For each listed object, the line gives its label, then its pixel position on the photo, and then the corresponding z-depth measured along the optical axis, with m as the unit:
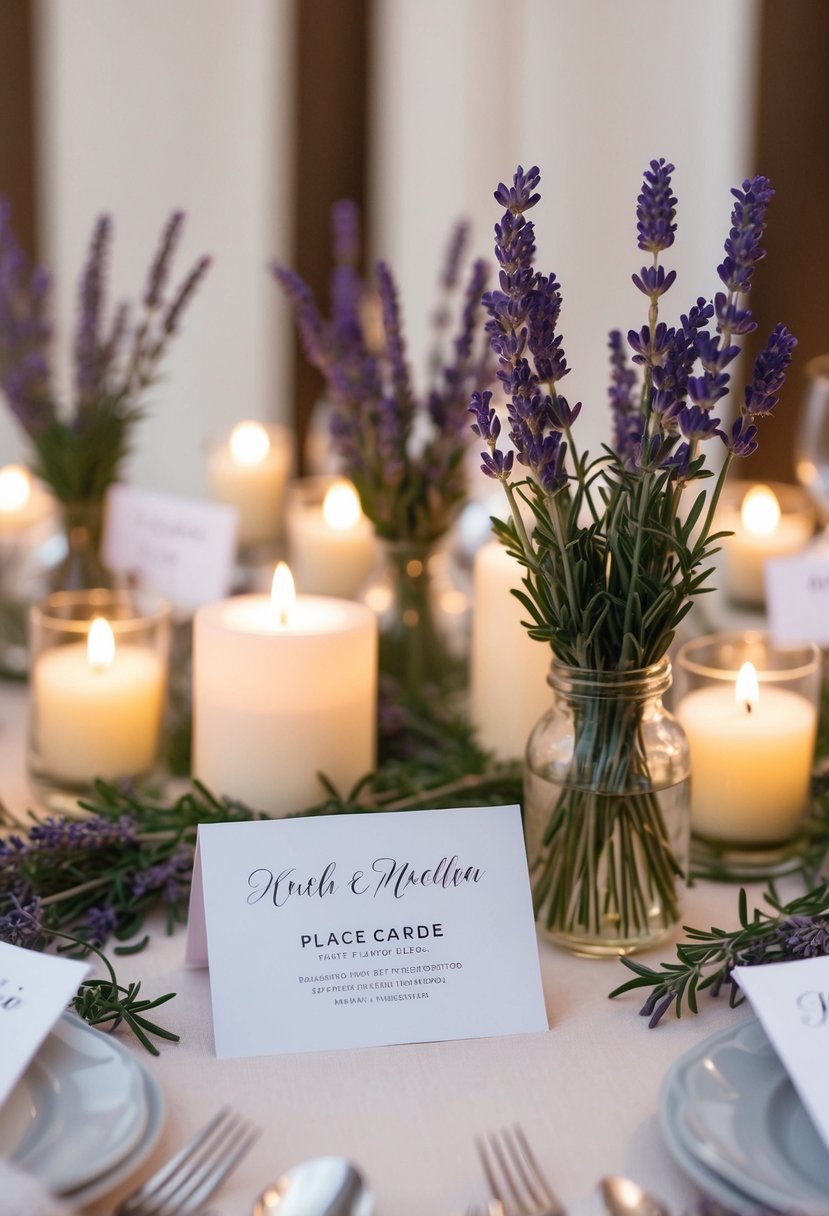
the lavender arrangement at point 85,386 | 1.32
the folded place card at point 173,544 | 1.30
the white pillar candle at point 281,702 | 0.94
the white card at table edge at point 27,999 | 0.66
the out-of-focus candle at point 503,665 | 1.07
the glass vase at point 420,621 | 1.20
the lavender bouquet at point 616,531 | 0.70
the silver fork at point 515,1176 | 0.59
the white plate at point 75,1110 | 0.60
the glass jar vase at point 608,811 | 0.82
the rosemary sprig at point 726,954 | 0.77
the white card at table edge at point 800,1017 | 0.64
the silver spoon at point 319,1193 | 0.59
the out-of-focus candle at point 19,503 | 1.56
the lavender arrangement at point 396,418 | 1.14
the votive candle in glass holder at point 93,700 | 1.05
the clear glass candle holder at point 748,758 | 0.97
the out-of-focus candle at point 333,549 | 1.49
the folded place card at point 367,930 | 0.76
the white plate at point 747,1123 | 0.59
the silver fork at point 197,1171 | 0.59
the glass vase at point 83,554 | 1.33
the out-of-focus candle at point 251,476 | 1.68
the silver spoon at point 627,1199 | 0.59
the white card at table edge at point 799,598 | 1.14
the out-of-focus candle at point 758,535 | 1.49
